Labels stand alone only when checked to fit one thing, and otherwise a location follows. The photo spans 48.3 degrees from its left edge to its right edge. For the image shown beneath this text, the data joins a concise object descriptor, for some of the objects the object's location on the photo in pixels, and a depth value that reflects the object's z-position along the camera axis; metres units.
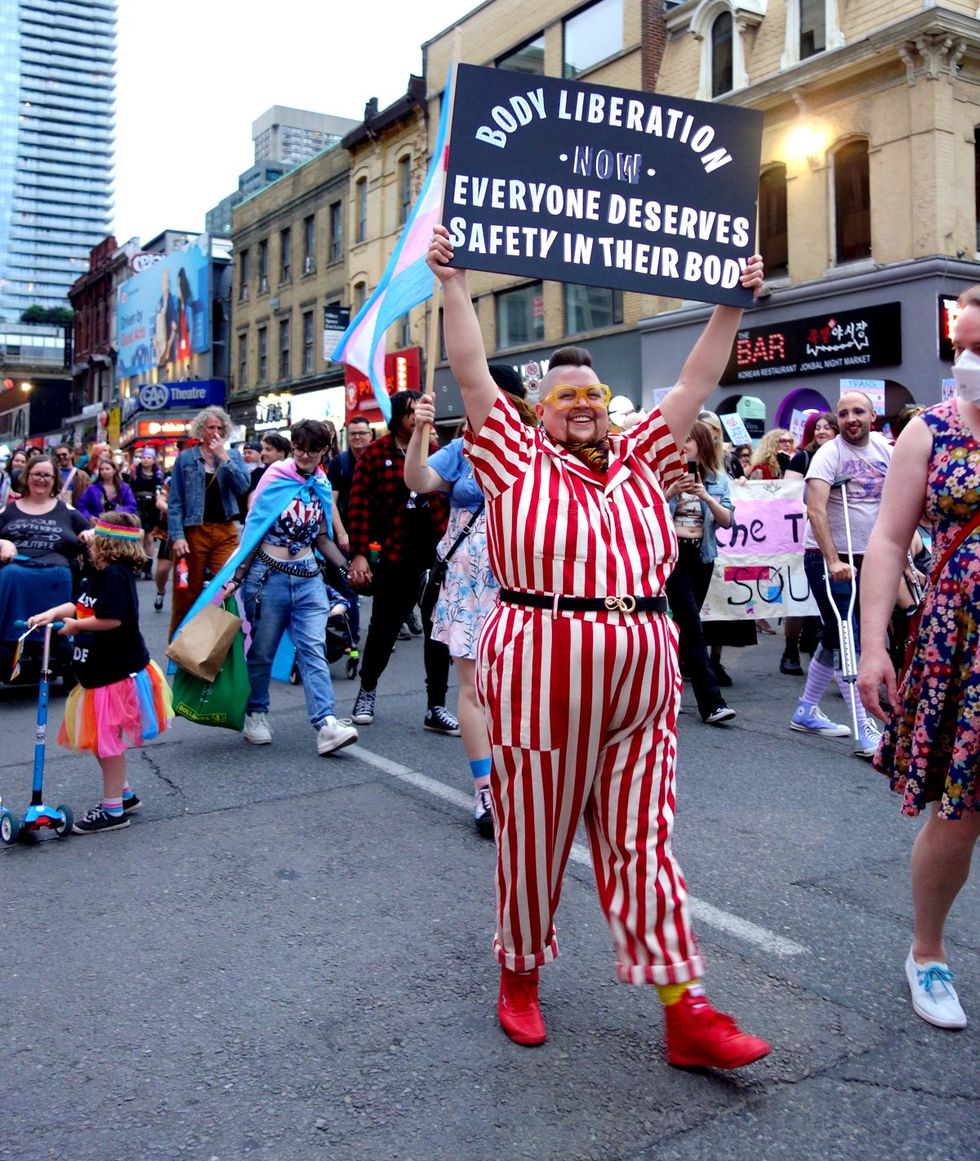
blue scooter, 4.64
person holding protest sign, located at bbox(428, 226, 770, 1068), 2.68
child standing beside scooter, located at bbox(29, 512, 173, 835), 4.82
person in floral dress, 2.74
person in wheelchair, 8.12
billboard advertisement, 45.53
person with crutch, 5.98
